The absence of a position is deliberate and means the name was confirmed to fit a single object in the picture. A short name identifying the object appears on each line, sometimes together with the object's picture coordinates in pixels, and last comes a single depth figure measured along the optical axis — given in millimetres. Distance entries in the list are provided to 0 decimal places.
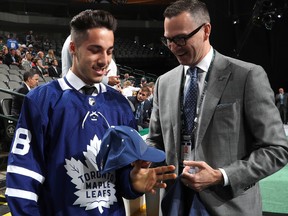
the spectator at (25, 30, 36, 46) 15539
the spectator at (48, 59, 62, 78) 9316
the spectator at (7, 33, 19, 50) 11861
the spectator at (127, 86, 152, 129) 6507
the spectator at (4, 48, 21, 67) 9797
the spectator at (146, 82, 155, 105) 7027
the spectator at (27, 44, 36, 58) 12702
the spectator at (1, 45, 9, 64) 9950
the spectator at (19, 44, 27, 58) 11928
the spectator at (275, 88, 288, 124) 12531
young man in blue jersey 1216
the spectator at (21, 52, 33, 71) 9312
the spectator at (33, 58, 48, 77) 9016
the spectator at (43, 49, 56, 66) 11172
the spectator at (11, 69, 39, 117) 4711
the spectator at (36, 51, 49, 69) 9931
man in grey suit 1369
